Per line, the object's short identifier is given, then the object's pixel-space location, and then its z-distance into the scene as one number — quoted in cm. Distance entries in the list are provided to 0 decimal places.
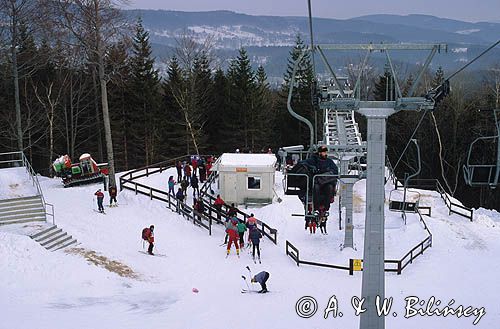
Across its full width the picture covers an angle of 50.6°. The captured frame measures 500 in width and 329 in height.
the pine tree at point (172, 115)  4259
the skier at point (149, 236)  1847
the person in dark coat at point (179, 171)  2703
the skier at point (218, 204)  2268
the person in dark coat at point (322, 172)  1393
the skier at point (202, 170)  2808
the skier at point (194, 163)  2723
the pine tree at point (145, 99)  4166
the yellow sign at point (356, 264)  1784
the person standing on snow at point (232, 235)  1903
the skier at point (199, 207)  2253
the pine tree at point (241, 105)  4378
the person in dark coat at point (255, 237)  1875
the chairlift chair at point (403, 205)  2367
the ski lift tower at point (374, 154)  995
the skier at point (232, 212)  2060
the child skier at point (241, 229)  1950
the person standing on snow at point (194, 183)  2526
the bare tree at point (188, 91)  4094
